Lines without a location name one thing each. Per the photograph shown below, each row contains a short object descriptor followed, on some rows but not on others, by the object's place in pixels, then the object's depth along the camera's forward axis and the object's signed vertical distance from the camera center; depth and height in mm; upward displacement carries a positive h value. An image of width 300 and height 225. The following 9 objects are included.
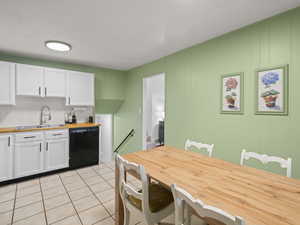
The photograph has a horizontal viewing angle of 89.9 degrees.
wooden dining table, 779 -516
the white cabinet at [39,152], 2676 -780
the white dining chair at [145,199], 1165 -802
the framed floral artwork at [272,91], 1631 +247
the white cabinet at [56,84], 2862 +577
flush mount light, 2325 +1053
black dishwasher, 3229 -794
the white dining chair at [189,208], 629 -464
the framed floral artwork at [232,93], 1970 +261
